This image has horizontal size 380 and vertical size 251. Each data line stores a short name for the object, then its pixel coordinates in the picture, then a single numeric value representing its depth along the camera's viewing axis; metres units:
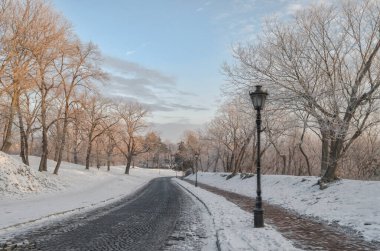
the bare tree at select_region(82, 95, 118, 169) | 53.07
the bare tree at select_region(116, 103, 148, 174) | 67.75
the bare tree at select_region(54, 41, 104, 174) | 34.09
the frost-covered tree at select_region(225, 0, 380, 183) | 18.19
